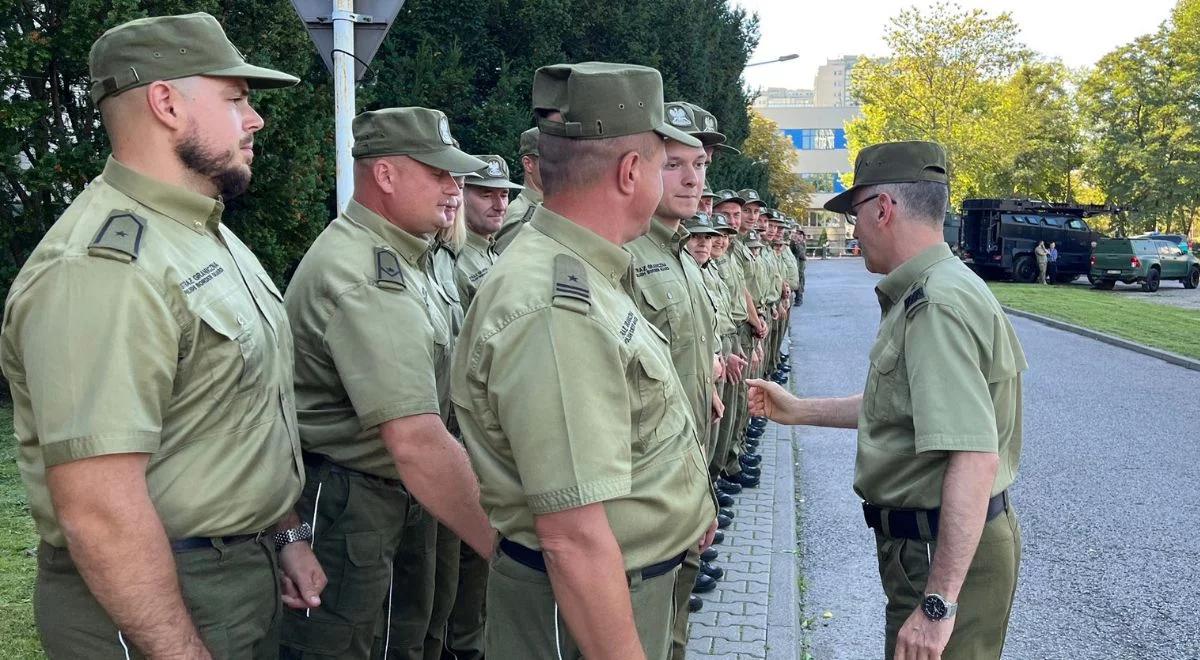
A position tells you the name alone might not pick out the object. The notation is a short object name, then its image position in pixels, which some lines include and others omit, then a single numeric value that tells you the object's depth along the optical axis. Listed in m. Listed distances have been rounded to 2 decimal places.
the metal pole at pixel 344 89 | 5.17
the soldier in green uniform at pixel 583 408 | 2.05
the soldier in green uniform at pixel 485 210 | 5.87
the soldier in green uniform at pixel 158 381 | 2.09
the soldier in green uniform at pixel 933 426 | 2.84
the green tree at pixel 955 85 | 46.94
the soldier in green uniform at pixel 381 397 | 2.96
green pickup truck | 31.94
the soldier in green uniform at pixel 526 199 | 5.99
